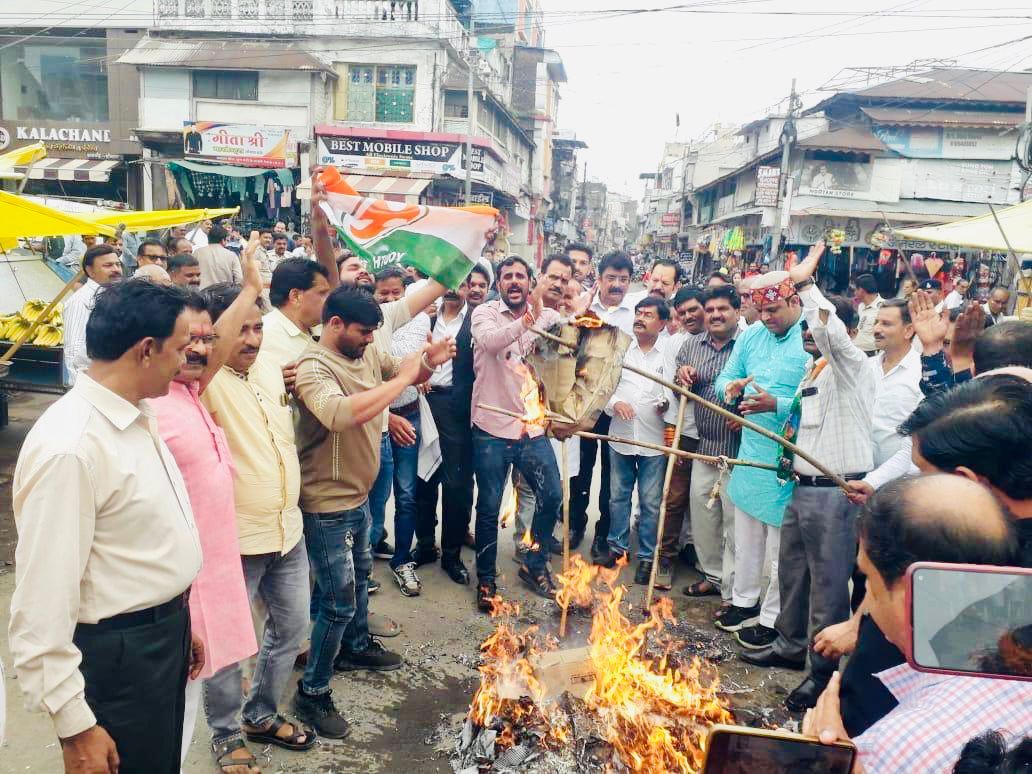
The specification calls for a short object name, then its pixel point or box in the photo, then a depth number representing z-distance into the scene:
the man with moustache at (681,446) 5.93
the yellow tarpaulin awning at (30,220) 6.71
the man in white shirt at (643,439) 5.98
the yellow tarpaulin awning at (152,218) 8.24
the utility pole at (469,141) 24.88
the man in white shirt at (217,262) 10.26
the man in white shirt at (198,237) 14.50
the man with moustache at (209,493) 2.82
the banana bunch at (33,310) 8.72
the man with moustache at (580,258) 7.50
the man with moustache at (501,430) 5.26
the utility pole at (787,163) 25.20
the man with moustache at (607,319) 6.46
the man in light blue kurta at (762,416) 4.76
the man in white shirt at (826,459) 4.15
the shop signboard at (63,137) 26.09
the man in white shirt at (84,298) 6.27
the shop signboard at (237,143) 24.48
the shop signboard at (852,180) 27.52
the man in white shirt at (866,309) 9.92
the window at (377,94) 26.70
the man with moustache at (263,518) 3.25
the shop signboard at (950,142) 26.95
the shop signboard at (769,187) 25.95
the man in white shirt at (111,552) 2.07
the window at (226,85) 25.39
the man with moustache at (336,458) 3.50
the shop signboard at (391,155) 26.16
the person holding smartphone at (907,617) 1.33
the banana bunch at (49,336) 8.29
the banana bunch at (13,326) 8.39
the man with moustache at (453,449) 5.61
